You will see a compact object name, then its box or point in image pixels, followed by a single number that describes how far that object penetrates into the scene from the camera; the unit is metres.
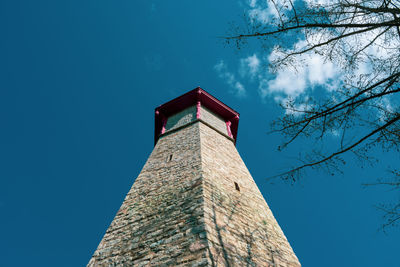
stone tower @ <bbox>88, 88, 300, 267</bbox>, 3.14
